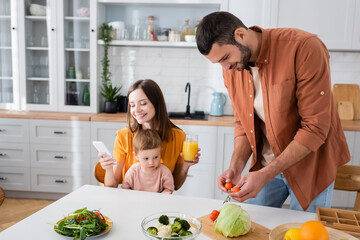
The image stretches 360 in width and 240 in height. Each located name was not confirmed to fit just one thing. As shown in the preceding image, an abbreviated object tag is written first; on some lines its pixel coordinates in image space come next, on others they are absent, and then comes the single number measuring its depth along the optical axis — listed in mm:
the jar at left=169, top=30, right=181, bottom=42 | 3672
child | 1865
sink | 3626
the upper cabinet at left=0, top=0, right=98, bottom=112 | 3654
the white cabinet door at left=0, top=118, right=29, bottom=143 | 3516
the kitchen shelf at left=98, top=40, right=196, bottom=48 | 3588
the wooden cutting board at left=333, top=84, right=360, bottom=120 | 3719
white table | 1205
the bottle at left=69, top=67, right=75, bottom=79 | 3779
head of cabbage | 1173
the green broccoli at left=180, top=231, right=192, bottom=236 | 1030
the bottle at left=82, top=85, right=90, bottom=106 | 3787
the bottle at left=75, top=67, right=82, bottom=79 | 3781
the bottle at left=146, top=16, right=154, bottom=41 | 3704
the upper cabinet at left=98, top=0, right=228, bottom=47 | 3611
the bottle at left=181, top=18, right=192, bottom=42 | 3680
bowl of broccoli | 1018
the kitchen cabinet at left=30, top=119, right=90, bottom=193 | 3506
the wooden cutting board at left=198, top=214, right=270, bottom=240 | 1201
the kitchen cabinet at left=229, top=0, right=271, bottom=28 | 3395
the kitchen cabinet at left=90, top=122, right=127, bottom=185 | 3443
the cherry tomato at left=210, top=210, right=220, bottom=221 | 1289
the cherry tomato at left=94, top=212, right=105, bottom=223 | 1229
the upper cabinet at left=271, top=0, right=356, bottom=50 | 3357
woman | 2037
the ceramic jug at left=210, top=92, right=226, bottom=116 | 3768
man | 1440
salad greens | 1140
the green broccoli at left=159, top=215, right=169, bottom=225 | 1114
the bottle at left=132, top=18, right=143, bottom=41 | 3719
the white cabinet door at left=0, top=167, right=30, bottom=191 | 3588
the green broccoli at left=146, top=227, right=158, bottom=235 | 1043
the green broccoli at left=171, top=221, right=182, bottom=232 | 1051
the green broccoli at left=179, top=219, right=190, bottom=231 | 1070
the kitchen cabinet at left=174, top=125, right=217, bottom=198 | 3410
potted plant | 3639
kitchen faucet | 3773
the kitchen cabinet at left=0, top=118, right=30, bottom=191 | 3529
